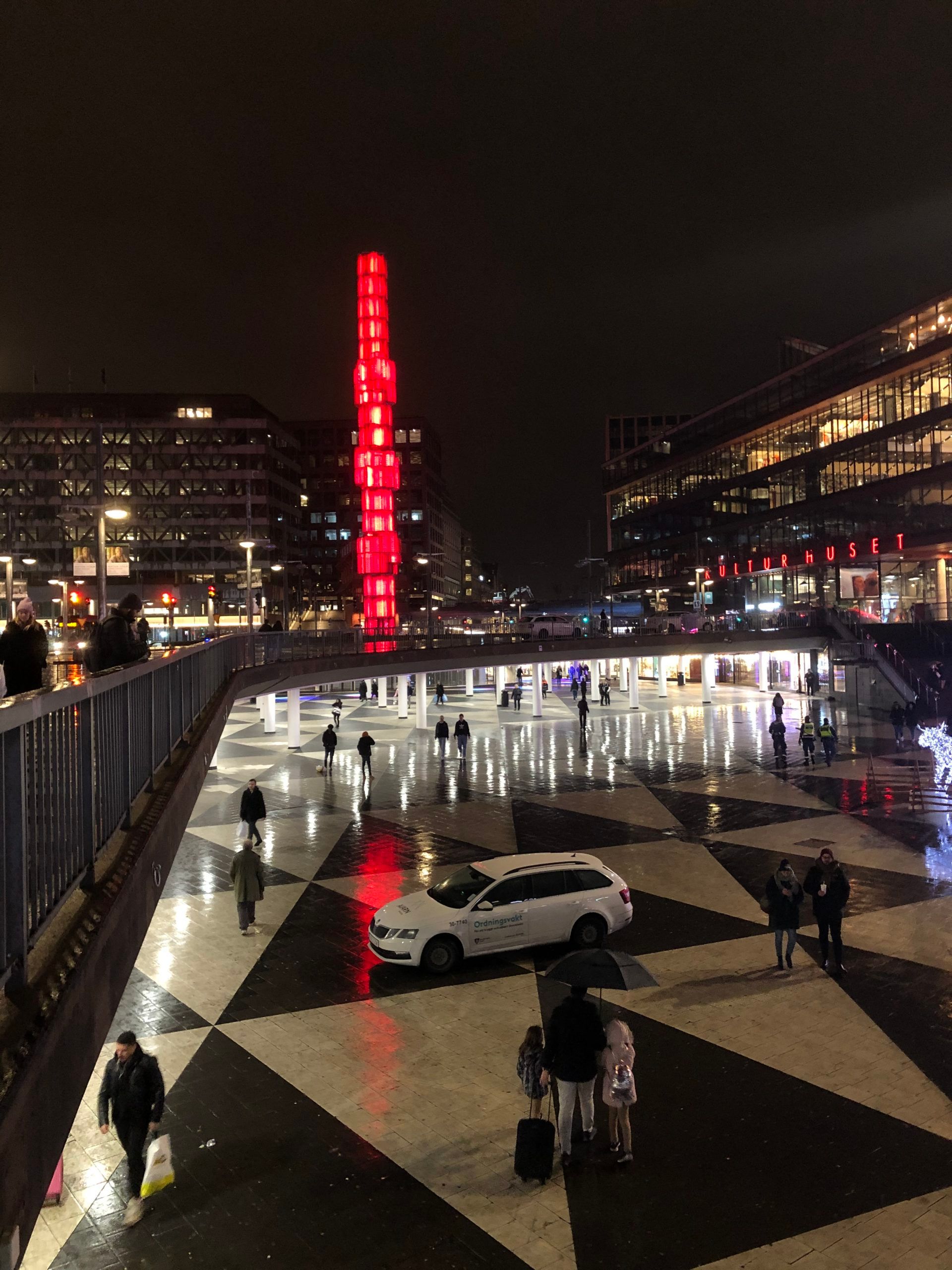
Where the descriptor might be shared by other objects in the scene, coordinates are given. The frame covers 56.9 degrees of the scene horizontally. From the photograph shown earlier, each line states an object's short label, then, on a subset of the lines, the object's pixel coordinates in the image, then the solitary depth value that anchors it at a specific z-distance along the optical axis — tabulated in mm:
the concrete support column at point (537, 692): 44781
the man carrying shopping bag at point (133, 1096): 6770
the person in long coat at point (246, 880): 13156
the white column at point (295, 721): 32562
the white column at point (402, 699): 42344
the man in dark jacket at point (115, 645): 7027
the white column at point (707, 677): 49344
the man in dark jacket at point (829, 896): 11336
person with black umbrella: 7387
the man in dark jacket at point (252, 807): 16812
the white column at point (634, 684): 48281
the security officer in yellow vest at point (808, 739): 27422
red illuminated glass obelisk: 60781
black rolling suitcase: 7129
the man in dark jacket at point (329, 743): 27344
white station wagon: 11781
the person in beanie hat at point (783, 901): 11359
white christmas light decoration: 21922
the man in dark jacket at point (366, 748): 26078
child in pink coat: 7477
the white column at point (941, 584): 50406
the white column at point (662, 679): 56375
